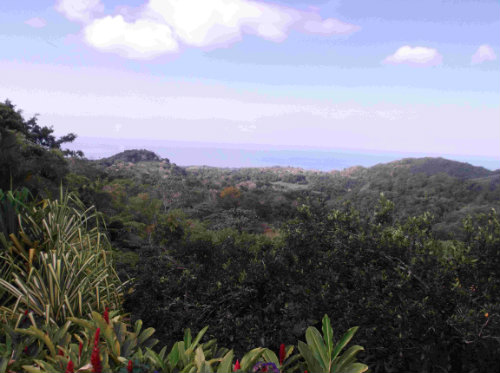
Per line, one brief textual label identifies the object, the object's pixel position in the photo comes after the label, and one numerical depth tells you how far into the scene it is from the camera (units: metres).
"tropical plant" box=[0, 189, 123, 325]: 3.49
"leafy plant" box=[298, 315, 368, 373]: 2.59
